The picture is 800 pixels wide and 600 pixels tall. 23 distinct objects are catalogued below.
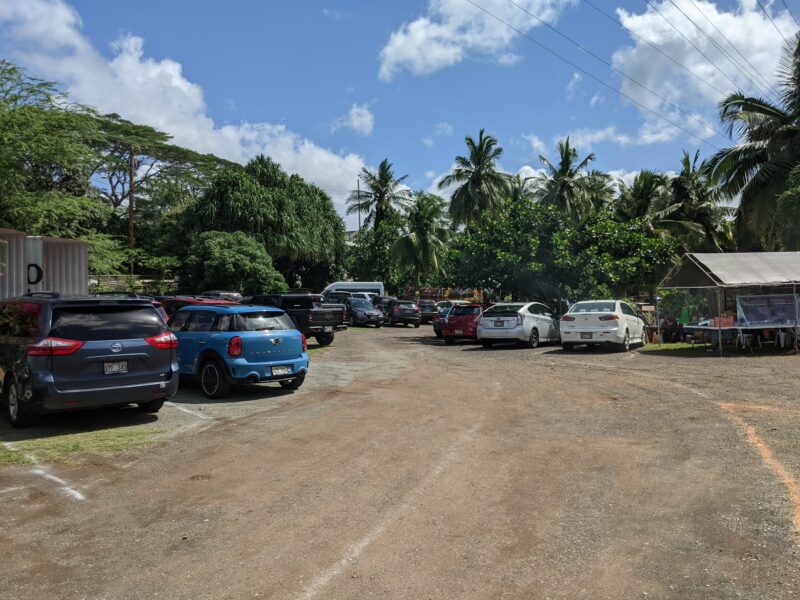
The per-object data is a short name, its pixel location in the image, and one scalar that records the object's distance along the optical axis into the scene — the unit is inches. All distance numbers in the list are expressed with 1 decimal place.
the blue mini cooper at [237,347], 432.1
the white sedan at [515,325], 823.1
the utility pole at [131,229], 1316.9
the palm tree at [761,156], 1019.9
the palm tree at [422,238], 1925.4
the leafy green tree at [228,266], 1398.9
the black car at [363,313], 1326.3
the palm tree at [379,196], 2159.2
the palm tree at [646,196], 1672.0
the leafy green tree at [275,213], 1632.6
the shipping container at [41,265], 652.1
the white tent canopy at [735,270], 703.7
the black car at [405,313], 1360.7
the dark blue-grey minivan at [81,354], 321.4
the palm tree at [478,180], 1760.6
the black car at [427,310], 1491.1
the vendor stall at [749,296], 692.7
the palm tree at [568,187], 1715.1
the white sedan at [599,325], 745.0
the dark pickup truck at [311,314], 854.5
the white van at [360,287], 1697.8
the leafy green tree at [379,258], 2113.7
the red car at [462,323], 930.1
